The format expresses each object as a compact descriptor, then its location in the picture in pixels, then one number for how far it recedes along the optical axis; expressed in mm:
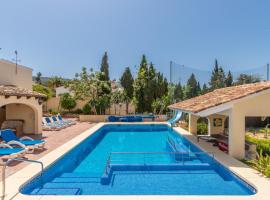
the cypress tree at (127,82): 25625
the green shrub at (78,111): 23218
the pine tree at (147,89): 23503
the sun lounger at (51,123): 14258
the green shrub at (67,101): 22230
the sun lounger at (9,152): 6734
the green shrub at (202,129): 12792
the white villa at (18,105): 10363
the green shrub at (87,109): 21846
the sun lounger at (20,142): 7766
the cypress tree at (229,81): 31021
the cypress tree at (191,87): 29182
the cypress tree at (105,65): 27848
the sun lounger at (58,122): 15430
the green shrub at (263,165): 5381
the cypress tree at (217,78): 30334
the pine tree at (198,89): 29665
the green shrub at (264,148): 7472
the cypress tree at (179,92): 28495
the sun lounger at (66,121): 16287
